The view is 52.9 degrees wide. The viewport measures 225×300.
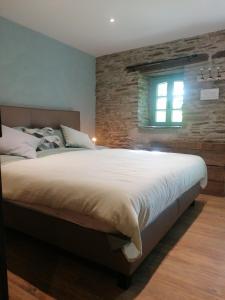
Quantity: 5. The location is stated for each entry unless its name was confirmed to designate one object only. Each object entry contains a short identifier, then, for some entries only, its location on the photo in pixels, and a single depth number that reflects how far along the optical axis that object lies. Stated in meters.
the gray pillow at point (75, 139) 3.46
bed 1.36
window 4.22
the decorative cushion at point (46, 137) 3.03
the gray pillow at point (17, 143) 2.49
